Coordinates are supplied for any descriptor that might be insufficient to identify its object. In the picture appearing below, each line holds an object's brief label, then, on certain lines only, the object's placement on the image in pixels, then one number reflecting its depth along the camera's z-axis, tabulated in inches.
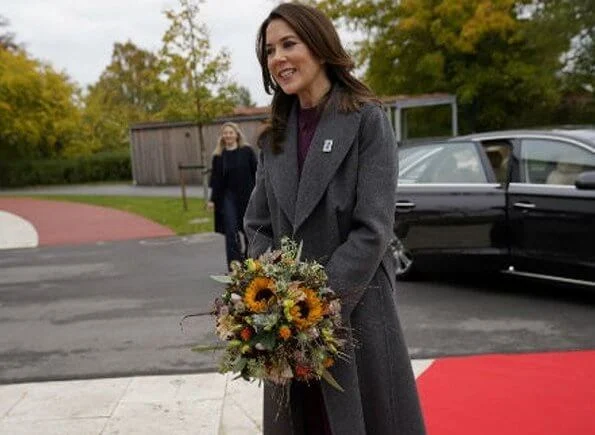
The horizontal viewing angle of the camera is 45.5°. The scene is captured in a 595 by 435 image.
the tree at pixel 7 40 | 1979.6
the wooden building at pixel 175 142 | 1073.5
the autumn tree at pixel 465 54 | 989.8
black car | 237.9
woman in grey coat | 87.4
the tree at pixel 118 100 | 1857.8
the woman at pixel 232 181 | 330.0
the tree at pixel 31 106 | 1428.4
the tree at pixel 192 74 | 710.5
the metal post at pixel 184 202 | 696.2
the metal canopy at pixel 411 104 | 964.0
